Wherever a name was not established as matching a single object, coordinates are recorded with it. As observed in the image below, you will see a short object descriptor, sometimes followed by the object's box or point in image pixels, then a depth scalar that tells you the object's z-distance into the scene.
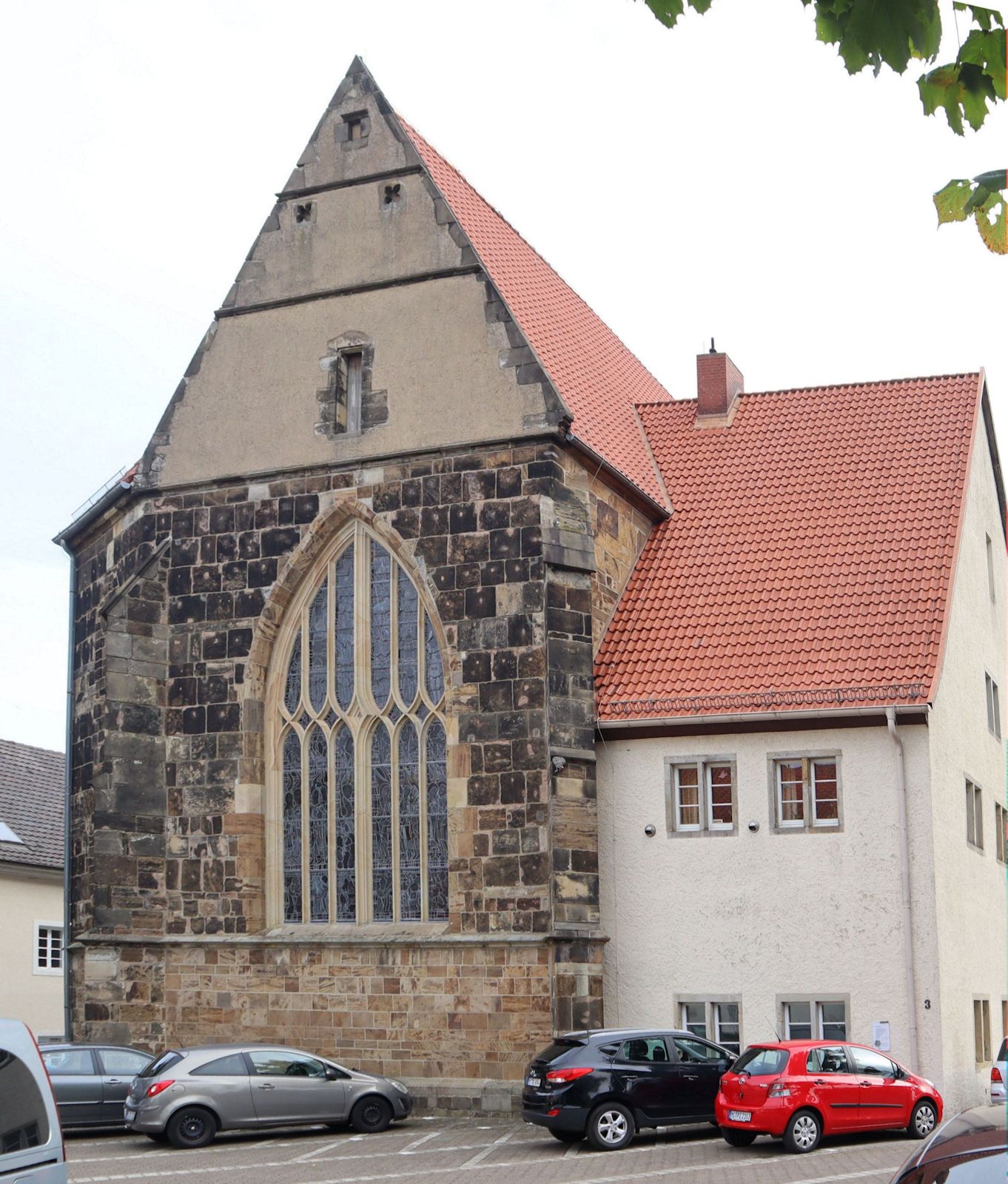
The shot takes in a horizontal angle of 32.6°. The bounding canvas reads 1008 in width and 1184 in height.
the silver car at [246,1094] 19.47
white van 8.23
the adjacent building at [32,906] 36.56
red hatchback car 18.00
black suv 18.75
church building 22.06
